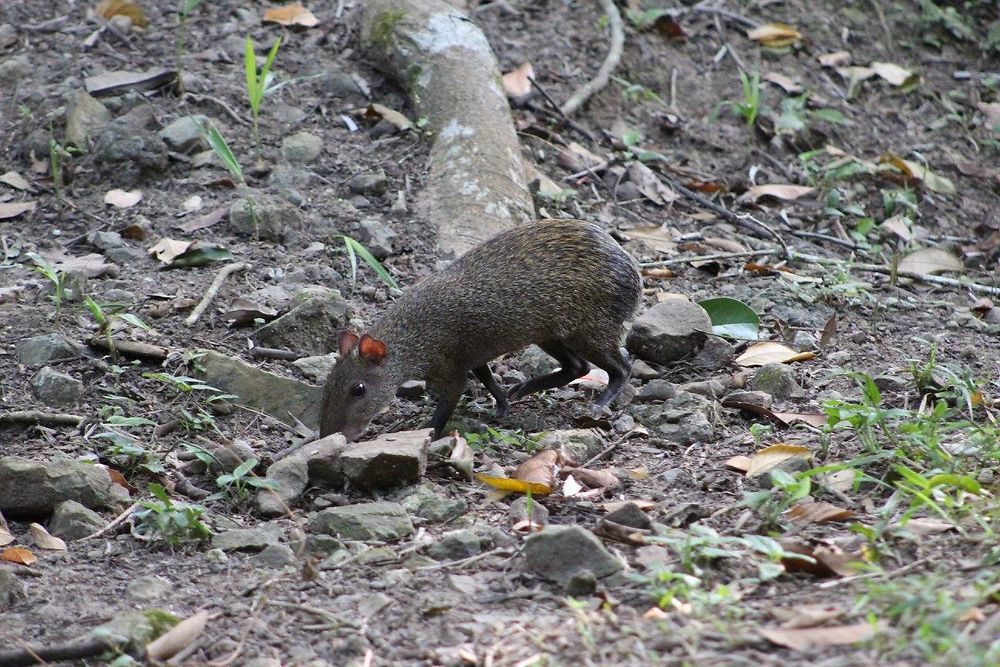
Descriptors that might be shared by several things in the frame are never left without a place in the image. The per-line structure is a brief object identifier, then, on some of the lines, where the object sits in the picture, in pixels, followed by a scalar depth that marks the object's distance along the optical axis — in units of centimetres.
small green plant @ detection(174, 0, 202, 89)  1530
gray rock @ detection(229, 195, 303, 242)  1391
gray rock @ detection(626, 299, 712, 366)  1270
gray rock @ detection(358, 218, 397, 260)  1395
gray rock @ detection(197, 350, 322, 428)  1145
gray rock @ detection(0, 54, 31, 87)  1634
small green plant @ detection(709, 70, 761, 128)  1678
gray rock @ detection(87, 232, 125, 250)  1369
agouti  1223
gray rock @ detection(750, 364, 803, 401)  1168
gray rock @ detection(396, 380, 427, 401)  1339
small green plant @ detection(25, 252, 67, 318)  1189
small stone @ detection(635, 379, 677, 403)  1204
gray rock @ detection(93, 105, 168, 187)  1476
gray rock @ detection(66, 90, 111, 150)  1517
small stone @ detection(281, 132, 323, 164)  1524
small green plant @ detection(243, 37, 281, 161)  1359
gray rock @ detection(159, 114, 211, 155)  1521
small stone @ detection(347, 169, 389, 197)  1475
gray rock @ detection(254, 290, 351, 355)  1237
